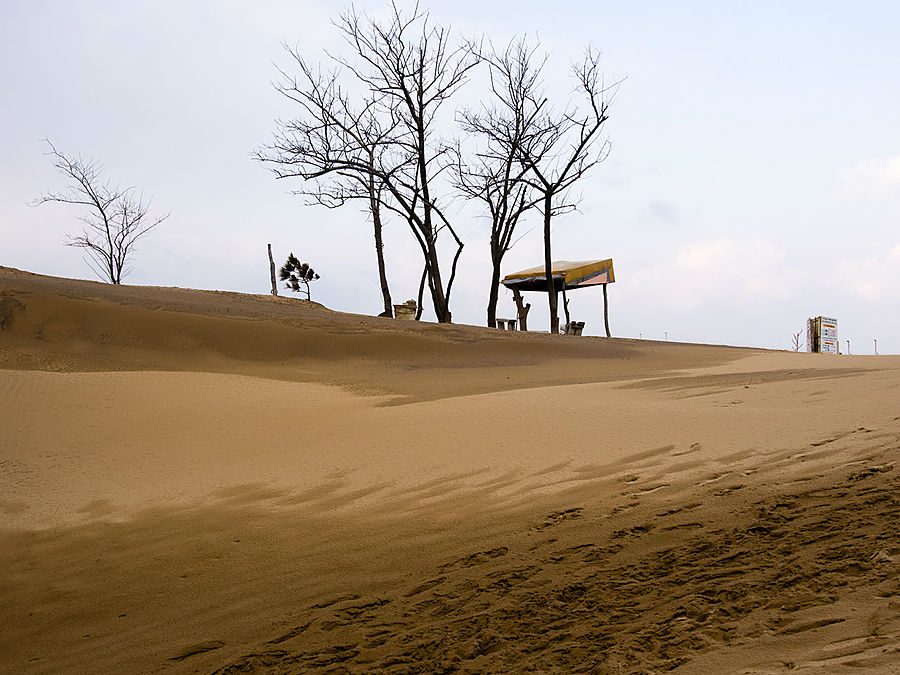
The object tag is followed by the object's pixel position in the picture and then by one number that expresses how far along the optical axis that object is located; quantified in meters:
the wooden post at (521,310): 27.25
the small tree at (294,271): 32.84
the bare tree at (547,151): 22.08
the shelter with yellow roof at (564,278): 25.34
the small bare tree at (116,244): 29.34
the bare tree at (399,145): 22.84
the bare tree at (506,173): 23.88
